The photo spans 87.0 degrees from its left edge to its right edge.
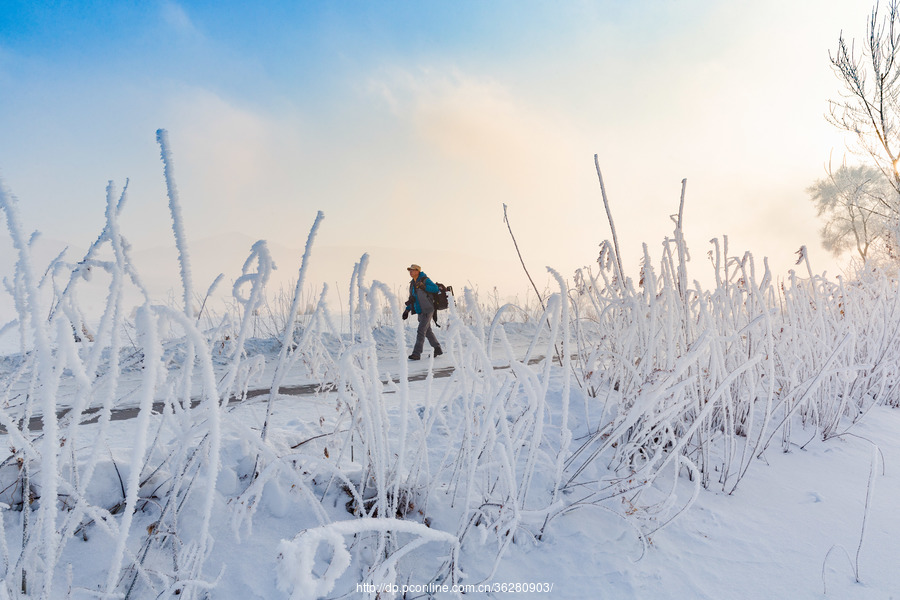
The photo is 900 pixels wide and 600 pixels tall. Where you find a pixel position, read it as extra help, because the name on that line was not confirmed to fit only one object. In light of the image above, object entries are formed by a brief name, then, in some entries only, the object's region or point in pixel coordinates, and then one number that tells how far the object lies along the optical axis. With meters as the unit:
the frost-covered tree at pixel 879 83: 12.69
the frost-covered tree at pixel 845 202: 24.83
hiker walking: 7.64
